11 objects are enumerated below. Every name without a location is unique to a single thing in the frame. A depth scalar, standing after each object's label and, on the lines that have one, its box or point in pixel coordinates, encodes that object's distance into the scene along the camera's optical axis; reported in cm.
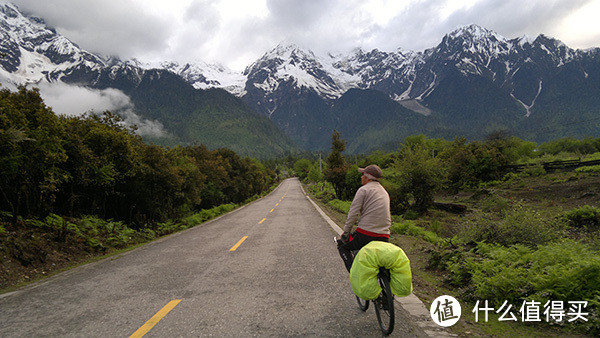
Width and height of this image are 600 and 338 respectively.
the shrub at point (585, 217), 1391
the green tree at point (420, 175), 2238
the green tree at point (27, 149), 759
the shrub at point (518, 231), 722
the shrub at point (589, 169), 2934
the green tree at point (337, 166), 3344
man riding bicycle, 393
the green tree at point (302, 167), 12525
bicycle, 338
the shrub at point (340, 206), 2158
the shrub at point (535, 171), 3466
